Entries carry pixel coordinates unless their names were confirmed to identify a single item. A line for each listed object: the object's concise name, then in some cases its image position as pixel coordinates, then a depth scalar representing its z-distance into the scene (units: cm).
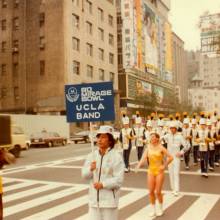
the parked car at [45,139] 3581
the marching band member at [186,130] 1898
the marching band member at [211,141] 1560
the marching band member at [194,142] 1846
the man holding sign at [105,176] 522
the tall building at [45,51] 5166
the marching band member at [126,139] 1688
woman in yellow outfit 873
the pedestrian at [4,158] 558
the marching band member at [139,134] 1800
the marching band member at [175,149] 1105
